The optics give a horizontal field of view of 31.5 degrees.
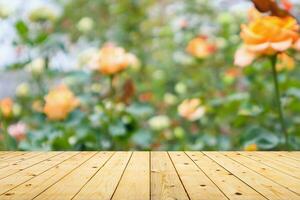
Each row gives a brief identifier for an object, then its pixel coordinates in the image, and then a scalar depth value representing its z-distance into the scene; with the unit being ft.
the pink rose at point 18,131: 6.64
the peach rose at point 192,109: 6.12
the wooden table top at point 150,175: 3.67
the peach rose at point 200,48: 6.77
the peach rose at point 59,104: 5.55
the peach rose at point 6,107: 6.52
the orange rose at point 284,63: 5.99
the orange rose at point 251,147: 5.21
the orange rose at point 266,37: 4.74
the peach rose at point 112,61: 5.72
